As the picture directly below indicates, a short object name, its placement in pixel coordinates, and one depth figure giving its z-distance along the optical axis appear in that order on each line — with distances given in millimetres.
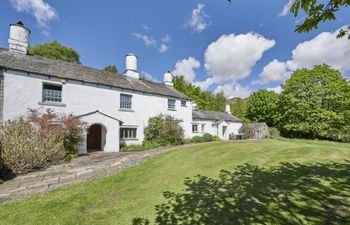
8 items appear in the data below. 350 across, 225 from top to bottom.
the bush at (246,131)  33000
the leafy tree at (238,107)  54594
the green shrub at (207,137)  26167
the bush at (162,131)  20453
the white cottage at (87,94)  13516
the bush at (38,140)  9805
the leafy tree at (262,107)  40875
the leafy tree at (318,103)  27594
